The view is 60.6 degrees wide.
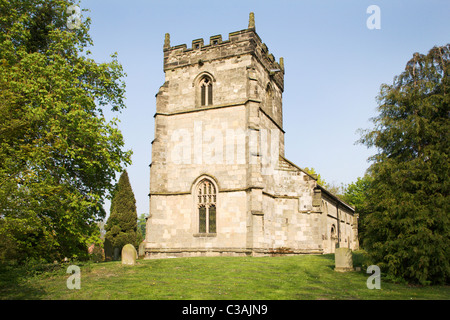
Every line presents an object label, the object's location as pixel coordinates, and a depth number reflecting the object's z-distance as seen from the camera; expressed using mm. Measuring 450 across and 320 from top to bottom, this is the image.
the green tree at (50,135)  13469
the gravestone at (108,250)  32969
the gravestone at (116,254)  32094
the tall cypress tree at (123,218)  34469
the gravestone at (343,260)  14750
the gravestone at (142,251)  24609
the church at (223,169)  21922
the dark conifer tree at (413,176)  12336
